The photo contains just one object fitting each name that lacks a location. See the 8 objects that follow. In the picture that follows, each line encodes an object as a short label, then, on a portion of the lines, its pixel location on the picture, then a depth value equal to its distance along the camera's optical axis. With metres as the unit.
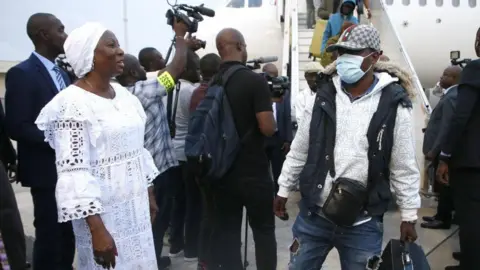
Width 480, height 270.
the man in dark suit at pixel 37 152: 2.99
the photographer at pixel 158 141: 3.41
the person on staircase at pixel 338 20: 7.17
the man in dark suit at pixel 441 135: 4.78
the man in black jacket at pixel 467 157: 3.39
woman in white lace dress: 2.12
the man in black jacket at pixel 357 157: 2.51
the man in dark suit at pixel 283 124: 5.79
